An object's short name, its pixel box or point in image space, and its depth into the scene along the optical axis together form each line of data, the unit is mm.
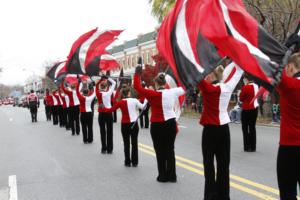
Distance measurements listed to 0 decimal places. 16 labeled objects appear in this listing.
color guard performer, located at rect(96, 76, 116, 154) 11279
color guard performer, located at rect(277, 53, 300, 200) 4180
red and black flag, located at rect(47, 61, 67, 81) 17088
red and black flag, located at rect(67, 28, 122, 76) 11547
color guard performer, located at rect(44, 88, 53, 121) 24581
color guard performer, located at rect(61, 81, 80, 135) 16322
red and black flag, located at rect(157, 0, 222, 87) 5105
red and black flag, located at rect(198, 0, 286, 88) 4020
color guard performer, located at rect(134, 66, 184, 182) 7531
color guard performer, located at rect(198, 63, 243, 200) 5824
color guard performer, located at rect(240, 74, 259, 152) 10680
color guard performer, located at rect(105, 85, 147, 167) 9250
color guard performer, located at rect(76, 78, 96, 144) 13344
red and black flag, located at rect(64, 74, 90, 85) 17406
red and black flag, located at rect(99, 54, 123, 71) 12906
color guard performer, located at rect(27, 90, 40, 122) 26219
